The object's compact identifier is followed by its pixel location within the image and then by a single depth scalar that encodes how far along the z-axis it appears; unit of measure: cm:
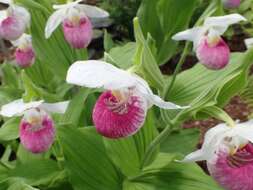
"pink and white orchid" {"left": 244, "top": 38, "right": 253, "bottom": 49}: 88
